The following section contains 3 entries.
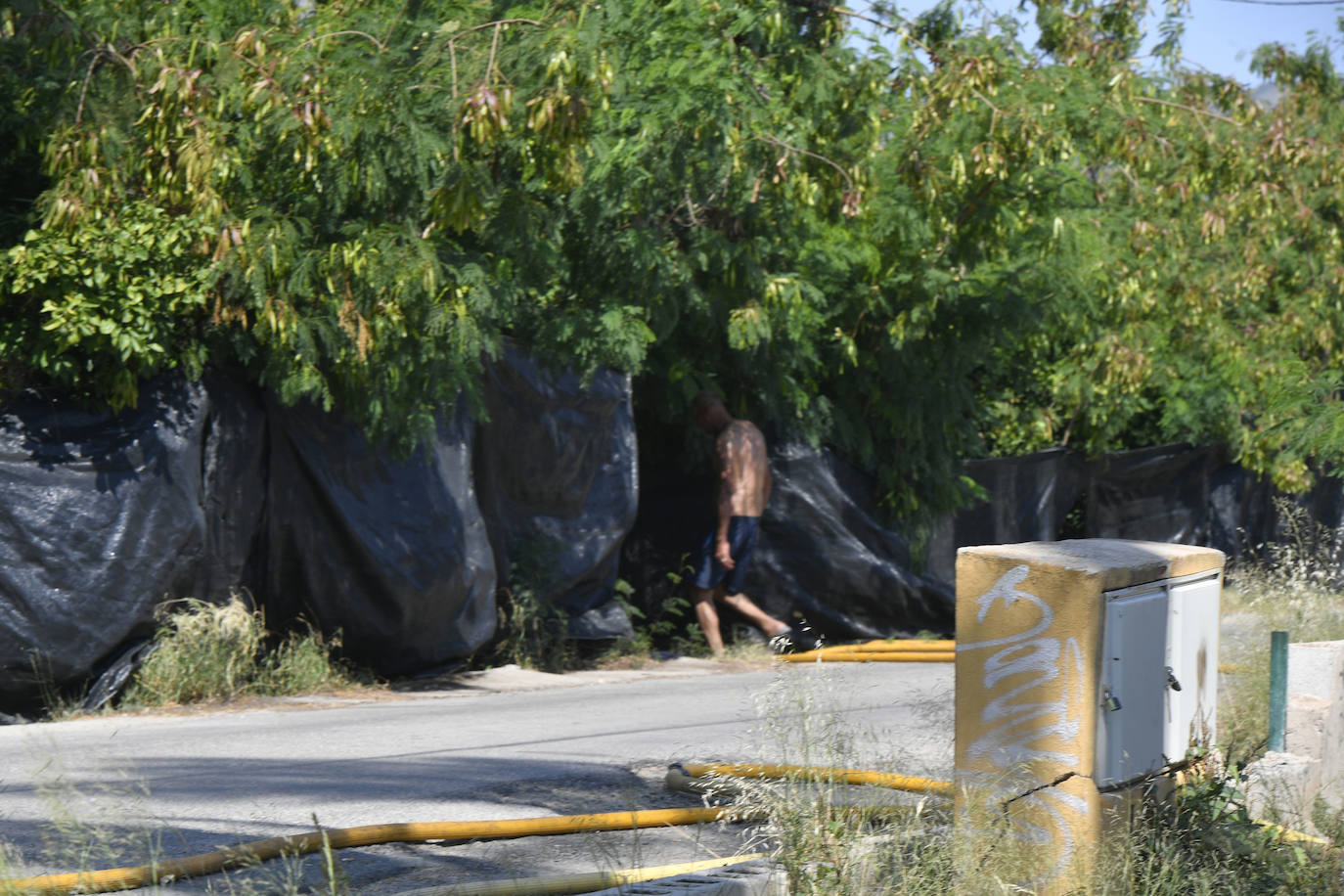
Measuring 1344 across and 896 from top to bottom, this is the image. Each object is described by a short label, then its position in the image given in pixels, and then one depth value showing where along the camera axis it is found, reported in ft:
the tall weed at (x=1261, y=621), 45.14
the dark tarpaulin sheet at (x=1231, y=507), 111.65
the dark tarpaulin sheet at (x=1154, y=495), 104.94
